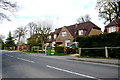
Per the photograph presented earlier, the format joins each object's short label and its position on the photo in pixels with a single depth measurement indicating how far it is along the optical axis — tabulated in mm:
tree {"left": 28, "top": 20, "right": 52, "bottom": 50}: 39312
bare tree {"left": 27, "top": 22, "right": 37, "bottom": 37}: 59534
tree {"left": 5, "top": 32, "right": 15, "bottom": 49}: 73138
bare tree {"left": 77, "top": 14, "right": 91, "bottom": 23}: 60156
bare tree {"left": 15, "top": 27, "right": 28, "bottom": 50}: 68706
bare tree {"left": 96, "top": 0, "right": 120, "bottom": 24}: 25250
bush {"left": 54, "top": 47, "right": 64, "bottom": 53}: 27764
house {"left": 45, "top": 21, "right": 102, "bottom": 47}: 39188
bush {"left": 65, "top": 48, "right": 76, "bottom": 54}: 26039
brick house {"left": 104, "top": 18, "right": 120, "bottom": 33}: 31875
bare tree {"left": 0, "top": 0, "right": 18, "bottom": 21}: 16188
